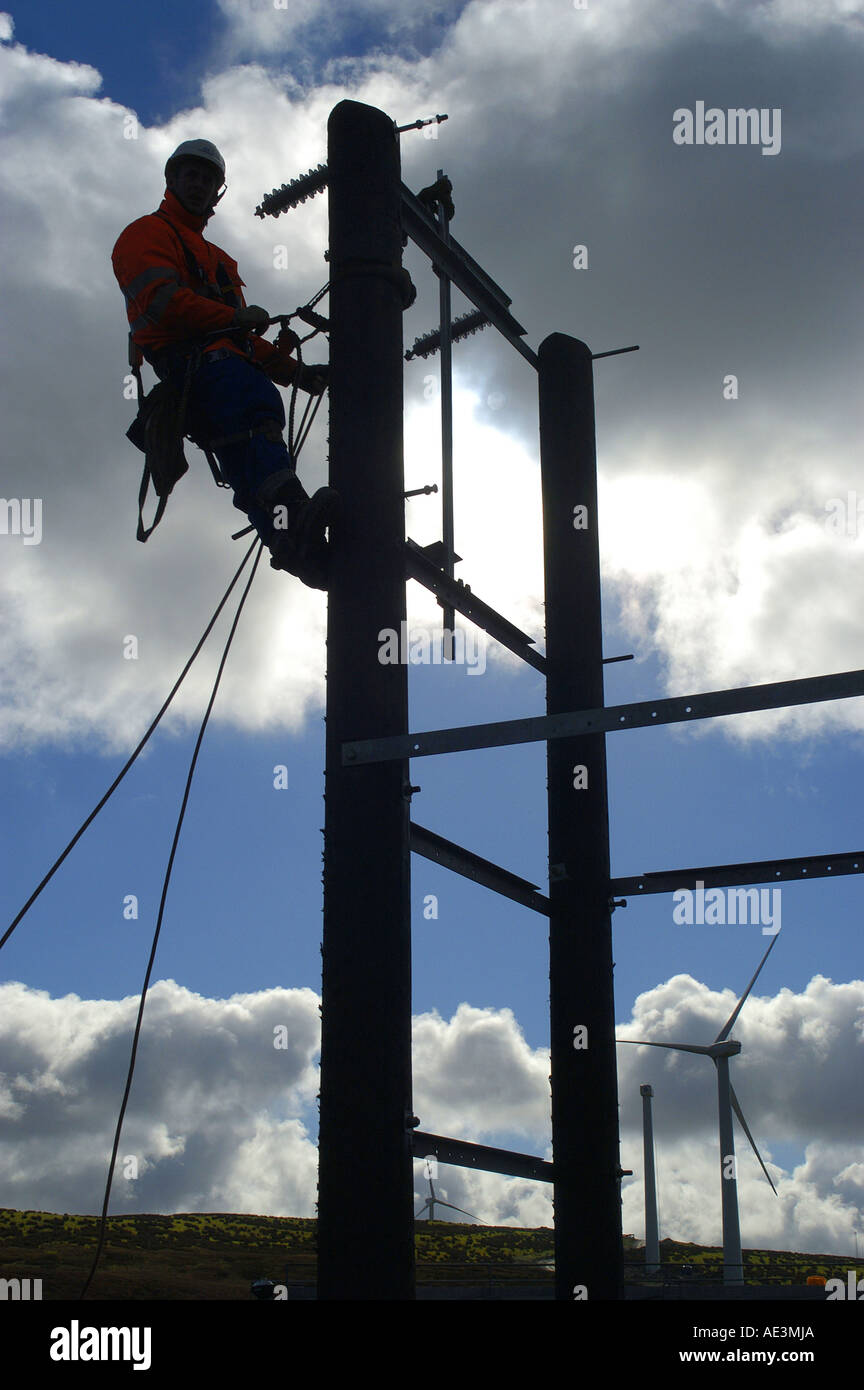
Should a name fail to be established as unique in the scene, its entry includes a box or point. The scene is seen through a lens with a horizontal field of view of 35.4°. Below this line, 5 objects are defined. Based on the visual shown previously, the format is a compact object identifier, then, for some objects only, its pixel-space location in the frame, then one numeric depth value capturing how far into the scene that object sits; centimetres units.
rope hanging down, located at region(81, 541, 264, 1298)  745
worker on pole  809
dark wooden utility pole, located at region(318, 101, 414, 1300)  641
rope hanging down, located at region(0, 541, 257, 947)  818
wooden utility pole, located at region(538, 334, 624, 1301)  864
